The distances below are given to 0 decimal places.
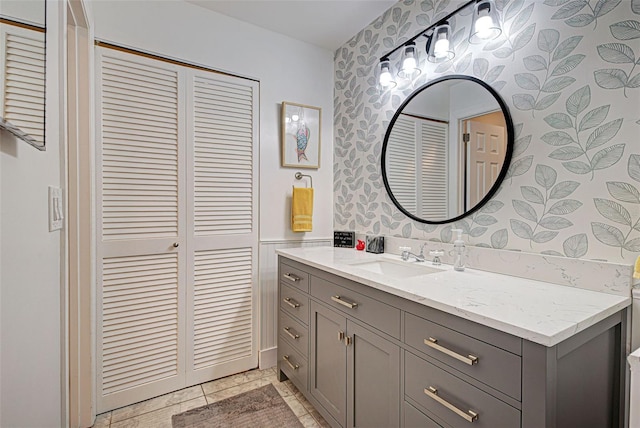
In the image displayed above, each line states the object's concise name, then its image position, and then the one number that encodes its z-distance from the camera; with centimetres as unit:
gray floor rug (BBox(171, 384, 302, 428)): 174
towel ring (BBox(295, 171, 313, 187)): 245
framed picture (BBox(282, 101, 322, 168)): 236
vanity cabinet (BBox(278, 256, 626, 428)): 85
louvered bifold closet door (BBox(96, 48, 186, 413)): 181
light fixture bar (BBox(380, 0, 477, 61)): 161
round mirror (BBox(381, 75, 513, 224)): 152
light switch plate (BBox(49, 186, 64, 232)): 85
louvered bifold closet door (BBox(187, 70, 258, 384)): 207
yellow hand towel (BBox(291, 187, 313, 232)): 236
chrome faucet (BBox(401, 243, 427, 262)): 184
